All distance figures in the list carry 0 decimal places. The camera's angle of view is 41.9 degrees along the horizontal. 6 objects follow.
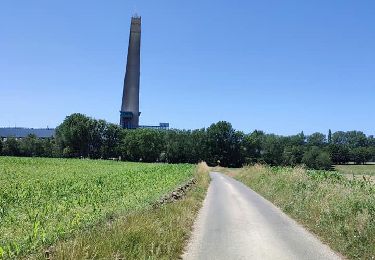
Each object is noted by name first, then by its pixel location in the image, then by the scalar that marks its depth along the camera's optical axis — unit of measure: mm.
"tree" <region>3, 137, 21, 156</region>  140000
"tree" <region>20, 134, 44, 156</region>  144750
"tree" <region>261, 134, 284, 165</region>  153375
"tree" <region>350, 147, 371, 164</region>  158750
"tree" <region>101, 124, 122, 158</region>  158375
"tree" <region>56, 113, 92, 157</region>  158250
